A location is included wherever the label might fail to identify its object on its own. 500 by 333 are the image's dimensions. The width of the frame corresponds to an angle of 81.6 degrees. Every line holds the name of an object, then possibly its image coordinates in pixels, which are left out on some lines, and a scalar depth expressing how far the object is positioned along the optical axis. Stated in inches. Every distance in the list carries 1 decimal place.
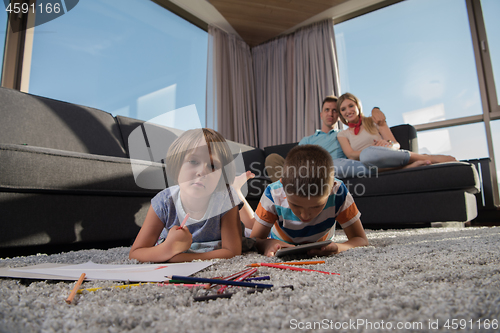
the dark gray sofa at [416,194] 62.6
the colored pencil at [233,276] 19.2
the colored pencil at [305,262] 26.0
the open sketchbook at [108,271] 19.3
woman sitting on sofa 71.7
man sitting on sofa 75.4
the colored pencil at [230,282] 16.8
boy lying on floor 30.8
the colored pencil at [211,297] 15.0
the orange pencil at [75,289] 15.0
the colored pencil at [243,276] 16.5
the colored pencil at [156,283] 17.3
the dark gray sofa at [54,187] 35.7
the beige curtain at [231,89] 140.3
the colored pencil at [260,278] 19.4
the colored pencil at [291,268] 22.4
